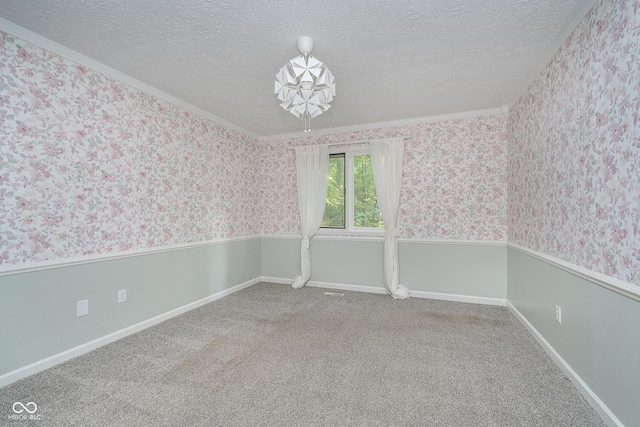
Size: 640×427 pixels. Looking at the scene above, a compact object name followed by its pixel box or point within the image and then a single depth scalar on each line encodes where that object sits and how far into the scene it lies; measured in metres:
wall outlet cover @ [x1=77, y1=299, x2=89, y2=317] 2.25
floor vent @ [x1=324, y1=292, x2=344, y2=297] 3.87
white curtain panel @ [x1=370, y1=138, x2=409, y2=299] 3.76
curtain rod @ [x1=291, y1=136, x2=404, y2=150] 3.92
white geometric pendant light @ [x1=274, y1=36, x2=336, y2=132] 1.90
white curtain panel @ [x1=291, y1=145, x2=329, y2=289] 4.25
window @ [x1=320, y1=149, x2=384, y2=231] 4.14
